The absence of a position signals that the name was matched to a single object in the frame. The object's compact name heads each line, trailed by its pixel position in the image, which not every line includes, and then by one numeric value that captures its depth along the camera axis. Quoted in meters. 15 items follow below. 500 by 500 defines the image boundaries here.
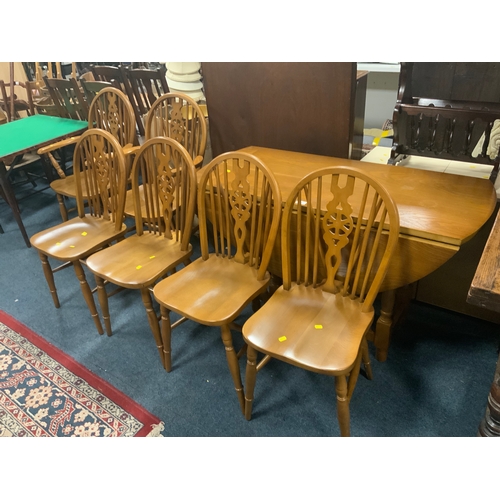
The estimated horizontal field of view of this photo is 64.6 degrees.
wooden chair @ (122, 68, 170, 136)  2.56
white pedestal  2.47
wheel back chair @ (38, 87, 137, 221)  2.44
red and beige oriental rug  1.57
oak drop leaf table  1.27
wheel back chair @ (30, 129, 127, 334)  1.84
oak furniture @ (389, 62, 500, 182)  1.53
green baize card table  2.54
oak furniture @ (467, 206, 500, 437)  0.85
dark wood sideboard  1.82
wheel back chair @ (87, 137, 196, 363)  1.63
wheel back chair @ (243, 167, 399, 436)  1.20
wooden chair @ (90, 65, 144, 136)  2.84
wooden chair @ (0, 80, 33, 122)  3.70
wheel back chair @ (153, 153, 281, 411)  1.42
